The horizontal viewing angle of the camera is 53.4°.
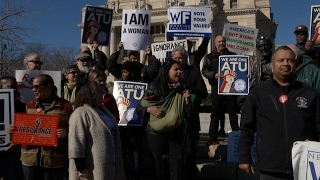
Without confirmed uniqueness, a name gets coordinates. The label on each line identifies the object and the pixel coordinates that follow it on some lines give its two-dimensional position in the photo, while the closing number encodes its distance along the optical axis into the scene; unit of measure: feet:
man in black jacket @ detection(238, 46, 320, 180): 10.11
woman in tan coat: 11.35
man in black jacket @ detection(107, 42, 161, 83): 20.17
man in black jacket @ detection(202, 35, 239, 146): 20.93
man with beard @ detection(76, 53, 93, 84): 18.22
